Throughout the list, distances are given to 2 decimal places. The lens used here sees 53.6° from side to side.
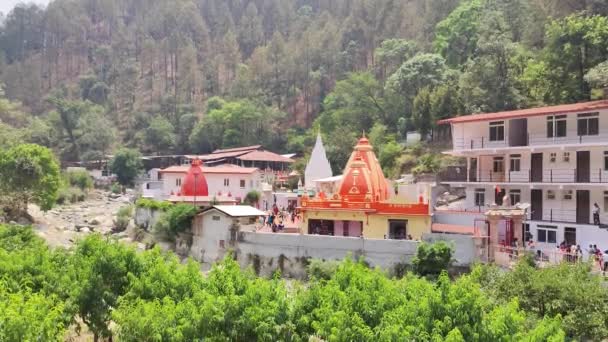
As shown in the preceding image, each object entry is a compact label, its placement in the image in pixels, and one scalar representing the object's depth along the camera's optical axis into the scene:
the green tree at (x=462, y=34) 62.19
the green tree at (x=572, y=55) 41.06
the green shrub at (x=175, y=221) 38.41
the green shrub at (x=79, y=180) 70.75
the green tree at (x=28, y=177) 48.56
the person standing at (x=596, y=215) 29.20
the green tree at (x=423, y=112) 54.47
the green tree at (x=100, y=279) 19.69
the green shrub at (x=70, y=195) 65.56
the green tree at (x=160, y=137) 87.81
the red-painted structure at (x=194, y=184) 45.75
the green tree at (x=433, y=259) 28.41
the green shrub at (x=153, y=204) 43.28
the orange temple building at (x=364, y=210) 32.19
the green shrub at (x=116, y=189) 73.06
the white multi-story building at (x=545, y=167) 29.98
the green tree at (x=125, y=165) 75.94
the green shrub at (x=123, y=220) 51.91
